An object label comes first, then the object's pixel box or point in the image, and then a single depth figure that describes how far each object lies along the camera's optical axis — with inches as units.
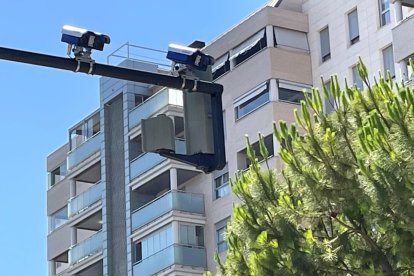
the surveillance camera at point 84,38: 474.6
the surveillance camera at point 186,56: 475.5
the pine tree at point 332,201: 727.7
